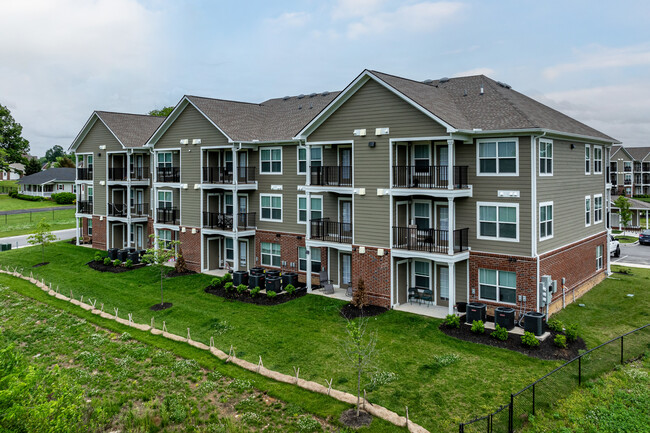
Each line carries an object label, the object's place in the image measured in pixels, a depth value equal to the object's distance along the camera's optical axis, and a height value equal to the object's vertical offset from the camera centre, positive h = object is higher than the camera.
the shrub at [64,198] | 77.69 +1.87
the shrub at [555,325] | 17.70 -4.60
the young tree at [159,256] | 24.55 -2.51
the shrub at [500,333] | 17.11 -4.72
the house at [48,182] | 87.00 +5.05
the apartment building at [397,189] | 19.67 +0.82
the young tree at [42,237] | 34.00 -1.98
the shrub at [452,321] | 18.34 -4.52
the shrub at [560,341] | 16.25 -4.74
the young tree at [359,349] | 13.16 -4.82
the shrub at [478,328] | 17.64 -4.61
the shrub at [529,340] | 16.31 -4.74
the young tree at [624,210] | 49.12 -0.80
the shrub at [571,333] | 16.92 -4.67
